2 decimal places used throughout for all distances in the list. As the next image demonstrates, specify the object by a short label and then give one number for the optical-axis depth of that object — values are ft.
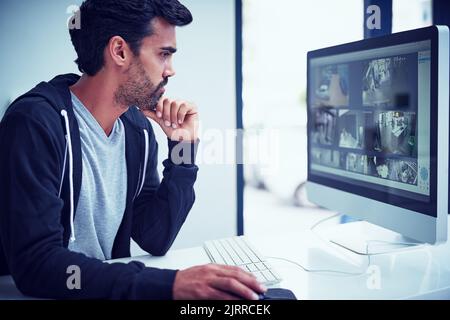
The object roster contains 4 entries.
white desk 2.75
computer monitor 2.91
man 2.46
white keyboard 2.84
